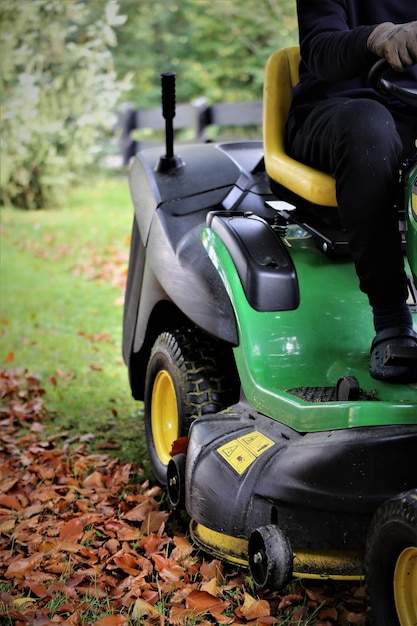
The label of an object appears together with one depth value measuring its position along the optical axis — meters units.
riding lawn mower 3.93
